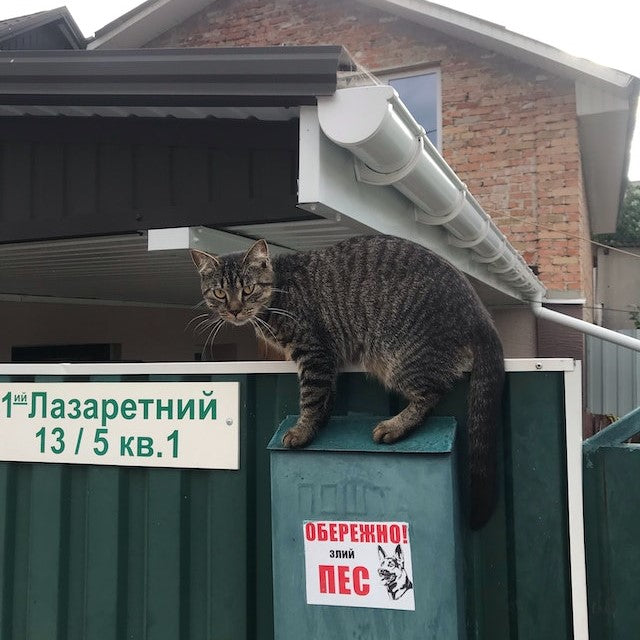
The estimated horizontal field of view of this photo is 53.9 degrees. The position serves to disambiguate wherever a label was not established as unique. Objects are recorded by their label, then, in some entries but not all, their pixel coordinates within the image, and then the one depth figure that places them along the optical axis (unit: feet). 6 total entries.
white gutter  7.05
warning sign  6.46
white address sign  8.01
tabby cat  6.79
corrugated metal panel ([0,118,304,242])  9.66
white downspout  19.45
